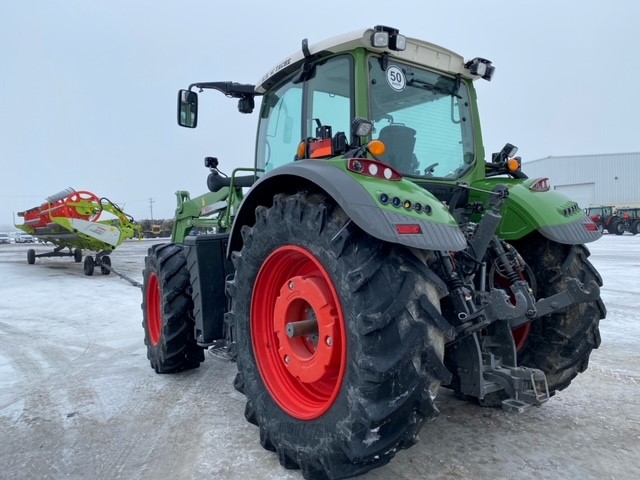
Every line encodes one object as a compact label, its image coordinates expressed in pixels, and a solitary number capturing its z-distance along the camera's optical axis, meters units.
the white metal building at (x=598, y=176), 49.59
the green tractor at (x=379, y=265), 2.12
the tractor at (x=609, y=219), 31.80
